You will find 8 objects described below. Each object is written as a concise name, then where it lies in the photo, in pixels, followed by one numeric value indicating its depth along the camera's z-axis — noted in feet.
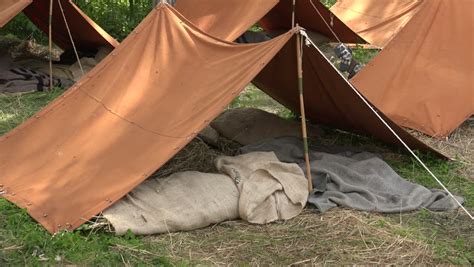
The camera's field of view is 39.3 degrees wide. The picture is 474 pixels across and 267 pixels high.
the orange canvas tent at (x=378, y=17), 26.53
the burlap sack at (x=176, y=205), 11.16
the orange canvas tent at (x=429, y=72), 17.22
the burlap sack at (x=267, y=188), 11.84
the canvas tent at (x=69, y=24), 20.81
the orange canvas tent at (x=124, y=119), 11.44
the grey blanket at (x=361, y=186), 12.41
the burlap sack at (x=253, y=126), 15.72
